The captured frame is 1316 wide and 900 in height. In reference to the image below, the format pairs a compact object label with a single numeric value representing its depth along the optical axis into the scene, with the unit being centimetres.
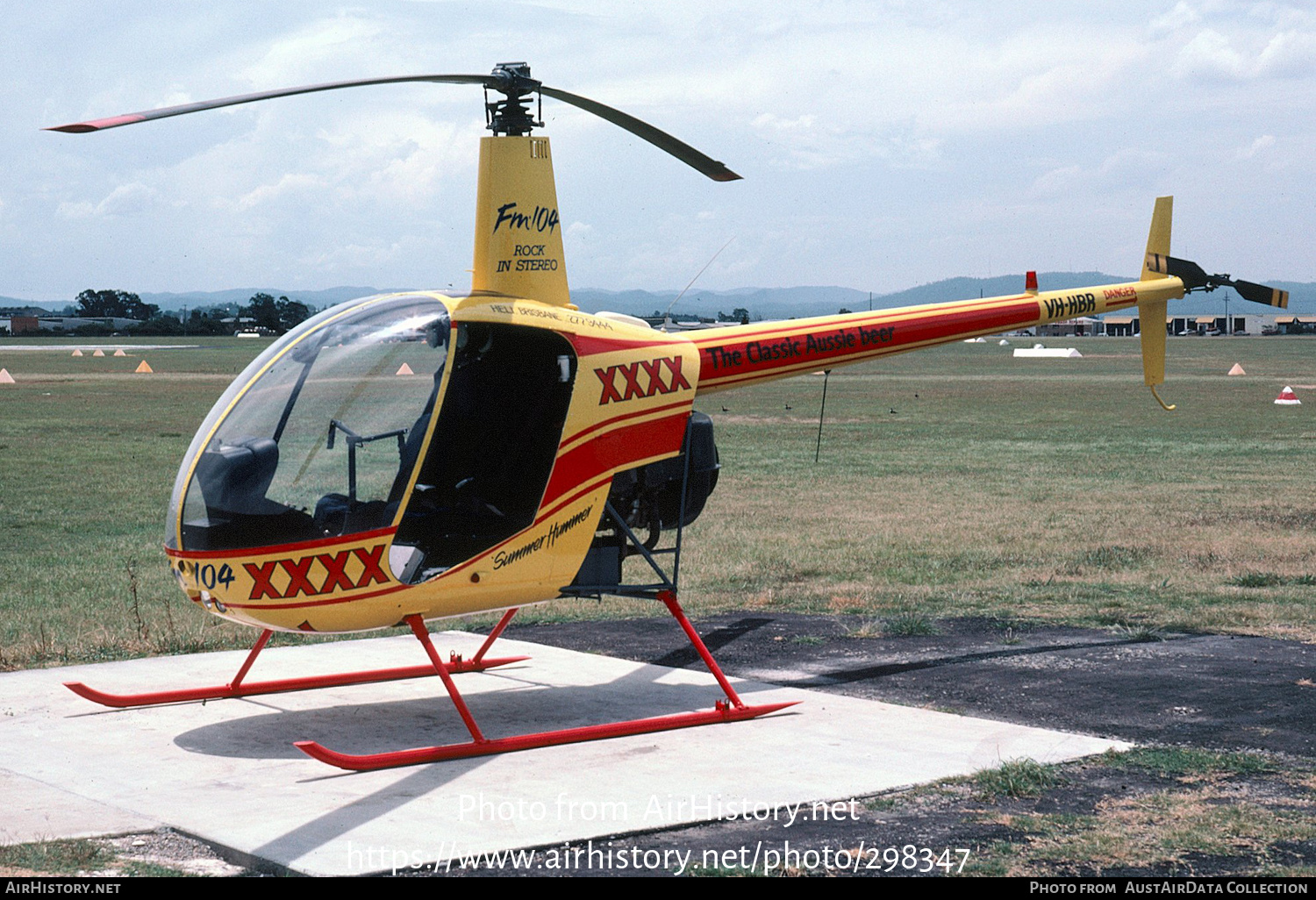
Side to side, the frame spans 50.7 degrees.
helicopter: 730
